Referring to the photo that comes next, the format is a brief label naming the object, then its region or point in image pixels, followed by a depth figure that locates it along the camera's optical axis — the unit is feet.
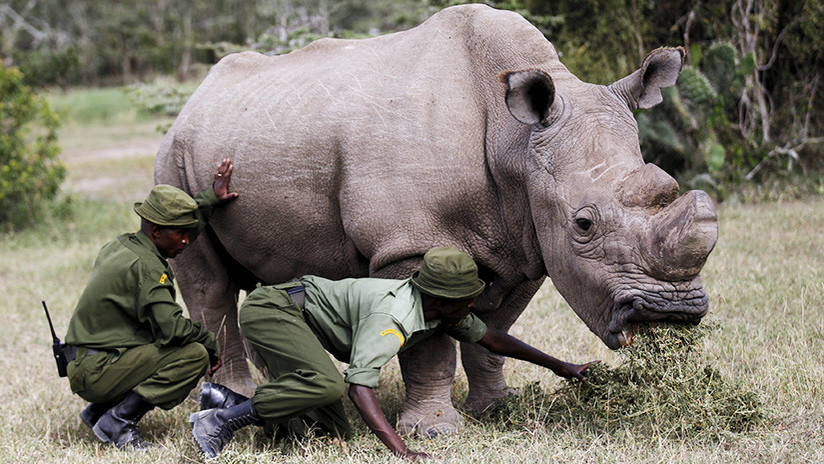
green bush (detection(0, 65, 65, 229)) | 40.91
